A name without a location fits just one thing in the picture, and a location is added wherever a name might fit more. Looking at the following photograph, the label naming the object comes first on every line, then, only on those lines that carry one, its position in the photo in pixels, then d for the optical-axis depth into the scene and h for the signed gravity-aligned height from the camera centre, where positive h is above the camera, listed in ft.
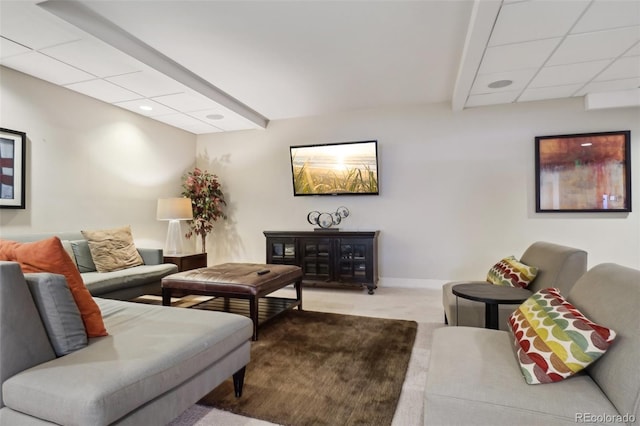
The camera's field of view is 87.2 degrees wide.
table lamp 15.34 +0.08
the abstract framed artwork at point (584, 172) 13.11 +1.74
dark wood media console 14.60 -1.74
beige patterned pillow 11.64 -1.18
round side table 6.88 -1.71
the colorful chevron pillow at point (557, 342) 3.94 -1.59
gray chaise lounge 3.77 -1.91
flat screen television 15.78 +2.34
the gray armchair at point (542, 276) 7.09 -1.33
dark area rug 5.69 -3.29
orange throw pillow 5.08 -0.75
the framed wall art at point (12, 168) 10.58 +1.58
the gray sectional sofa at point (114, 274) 10.27 -1.90
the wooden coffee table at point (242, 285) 9.00 -1.95
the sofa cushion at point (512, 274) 8.14 -1.47
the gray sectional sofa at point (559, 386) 3.55 -2.02
